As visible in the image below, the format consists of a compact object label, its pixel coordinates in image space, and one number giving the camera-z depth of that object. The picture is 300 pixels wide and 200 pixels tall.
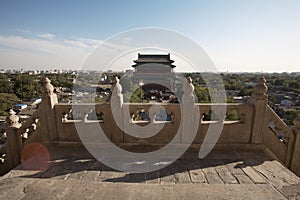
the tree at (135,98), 17.80
